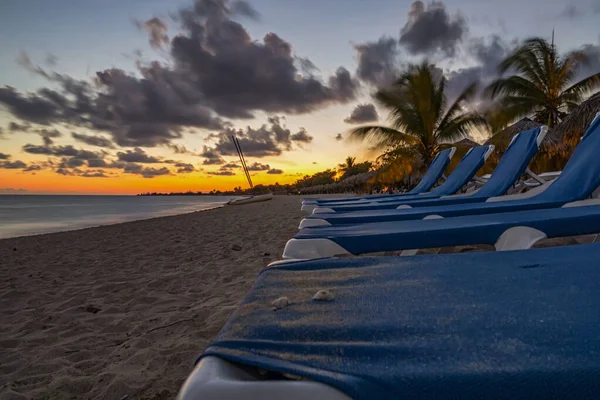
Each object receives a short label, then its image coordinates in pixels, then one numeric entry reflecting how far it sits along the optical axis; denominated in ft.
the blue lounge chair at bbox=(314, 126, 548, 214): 12.94
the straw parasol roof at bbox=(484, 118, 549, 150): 40.55
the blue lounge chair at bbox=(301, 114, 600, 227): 9.11
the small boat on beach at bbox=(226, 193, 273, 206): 61.13
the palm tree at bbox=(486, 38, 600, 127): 41.57
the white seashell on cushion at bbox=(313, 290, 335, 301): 3.15
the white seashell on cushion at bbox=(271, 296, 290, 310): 2.94
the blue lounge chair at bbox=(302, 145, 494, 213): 17.44
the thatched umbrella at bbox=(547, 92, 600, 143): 28.73
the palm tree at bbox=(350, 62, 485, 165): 38.88
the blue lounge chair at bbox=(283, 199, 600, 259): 6.02
